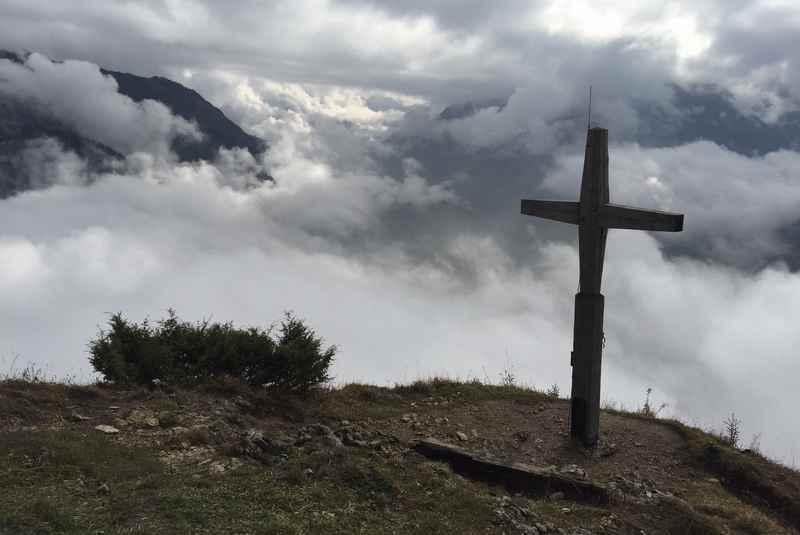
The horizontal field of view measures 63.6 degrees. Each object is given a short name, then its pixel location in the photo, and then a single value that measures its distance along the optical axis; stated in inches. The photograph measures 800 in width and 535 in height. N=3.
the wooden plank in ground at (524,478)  338.3
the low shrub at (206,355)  439.5
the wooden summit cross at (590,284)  433.1
